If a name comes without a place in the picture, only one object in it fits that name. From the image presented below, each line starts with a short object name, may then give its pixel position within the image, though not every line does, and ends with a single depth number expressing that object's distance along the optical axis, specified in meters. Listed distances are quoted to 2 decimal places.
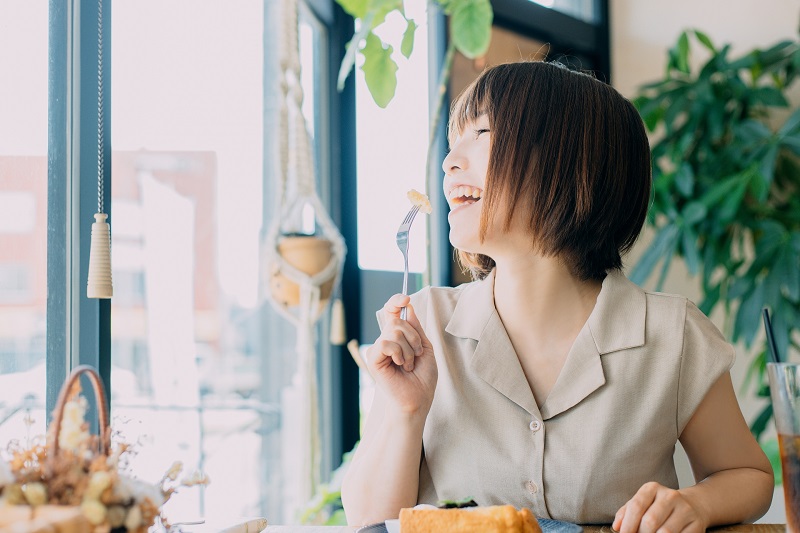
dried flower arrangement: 0.60
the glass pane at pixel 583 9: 3.68
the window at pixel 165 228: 1.19
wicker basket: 0.55
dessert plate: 0.81
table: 0.92
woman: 1.09
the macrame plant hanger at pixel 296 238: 2.08
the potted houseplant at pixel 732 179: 2.81
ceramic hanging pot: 2.07
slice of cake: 0.73
